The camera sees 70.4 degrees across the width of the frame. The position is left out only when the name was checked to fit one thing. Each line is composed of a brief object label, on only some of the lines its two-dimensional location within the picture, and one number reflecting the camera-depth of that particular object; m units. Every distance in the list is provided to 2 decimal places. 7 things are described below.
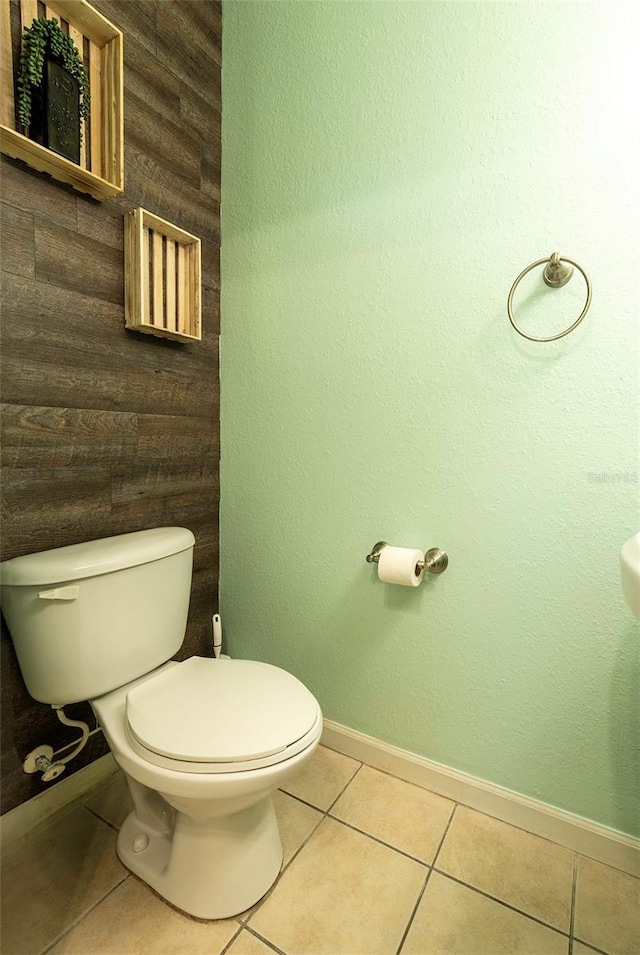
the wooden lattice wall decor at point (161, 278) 1.21
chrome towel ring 1.01
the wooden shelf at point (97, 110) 1.01
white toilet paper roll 1.19
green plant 0.93
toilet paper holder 1.22
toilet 0.87
